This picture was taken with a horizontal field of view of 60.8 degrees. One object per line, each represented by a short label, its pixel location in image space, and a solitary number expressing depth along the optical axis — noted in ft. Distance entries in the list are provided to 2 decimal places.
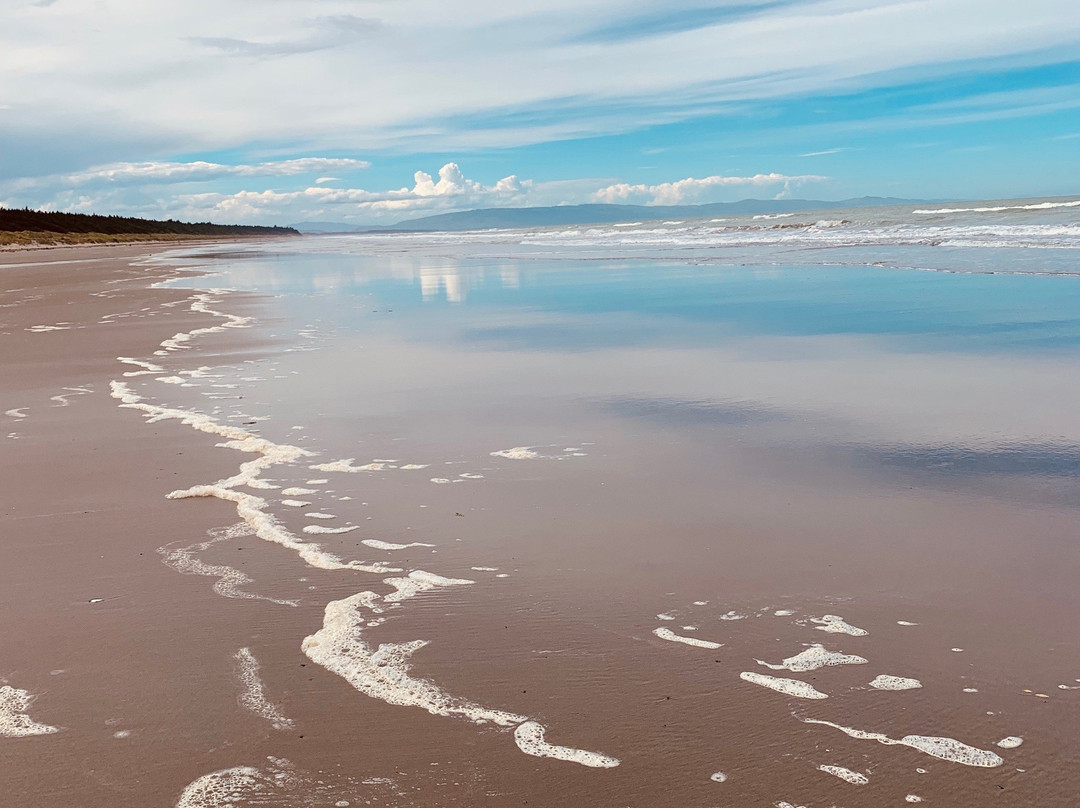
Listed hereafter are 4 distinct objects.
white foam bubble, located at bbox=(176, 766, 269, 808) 7.16
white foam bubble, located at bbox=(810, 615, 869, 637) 9.63
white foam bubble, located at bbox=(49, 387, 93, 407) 23.11
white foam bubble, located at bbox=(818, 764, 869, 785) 7.22
